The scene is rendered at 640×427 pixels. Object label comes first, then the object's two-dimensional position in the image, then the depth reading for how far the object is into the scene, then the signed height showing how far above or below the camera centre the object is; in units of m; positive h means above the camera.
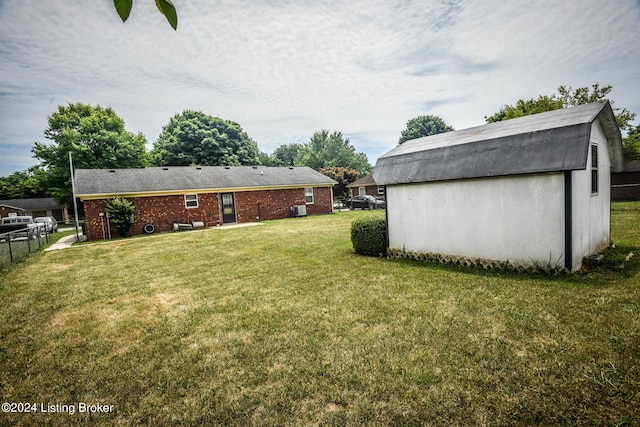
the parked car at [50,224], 24.60 -0.89
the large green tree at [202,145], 36.09 +7.51
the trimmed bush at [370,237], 8.79 -1.32
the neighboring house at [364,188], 34.92 +0.76
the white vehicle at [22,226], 13.31 -0.58
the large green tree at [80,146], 29.47 +6.93
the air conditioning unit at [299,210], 24.15 -1.03
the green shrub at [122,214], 17.00 -0.28
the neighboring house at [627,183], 22.17 -0.51
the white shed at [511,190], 5.72 -0.11
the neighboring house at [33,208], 44.53 +1.10
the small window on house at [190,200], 19.94 +0.31
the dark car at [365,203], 27.45 -0.86
